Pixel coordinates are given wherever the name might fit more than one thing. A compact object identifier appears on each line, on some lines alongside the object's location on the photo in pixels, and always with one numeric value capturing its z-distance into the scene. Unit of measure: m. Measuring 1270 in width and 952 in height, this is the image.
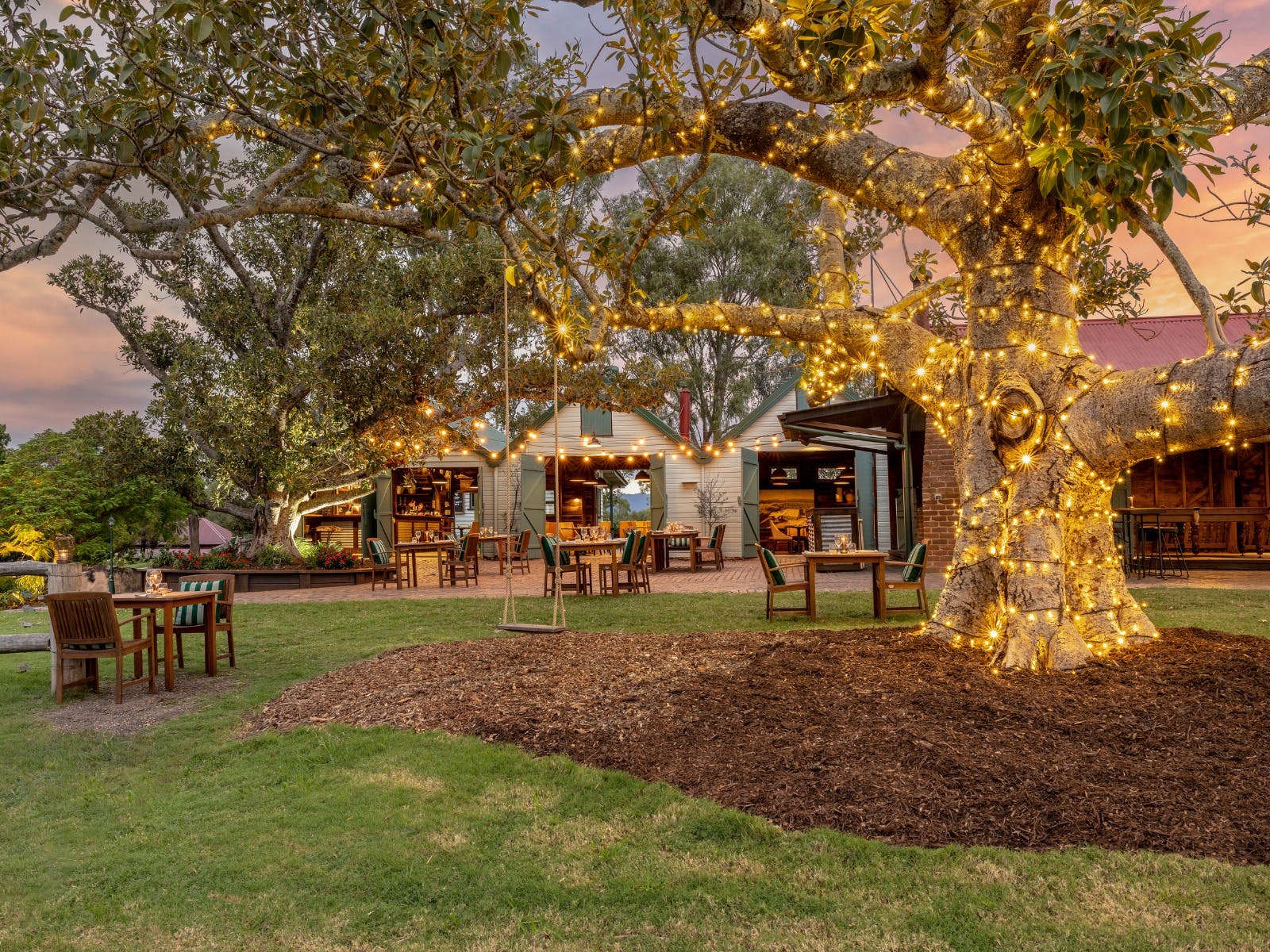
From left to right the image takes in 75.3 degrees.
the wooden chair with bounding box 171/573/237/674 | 7.18
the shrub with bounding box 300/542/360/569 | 15.95
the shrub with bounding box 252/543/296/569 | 15.35
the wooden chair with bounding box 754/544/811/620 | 9.09
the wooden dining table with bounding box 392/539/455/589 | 14.38
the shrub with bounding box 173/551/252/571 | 15.14
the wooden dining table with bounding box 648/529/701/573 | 16.64
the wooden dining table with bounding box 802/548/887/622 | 8.89
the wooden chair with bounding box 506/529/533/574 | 17.58
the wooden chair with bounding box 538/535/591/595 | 11.73
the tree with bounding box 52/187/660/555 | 14.34
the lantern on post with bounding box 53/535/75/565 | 6.55
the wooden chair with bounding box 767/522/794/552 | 22.78
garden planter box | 14.92
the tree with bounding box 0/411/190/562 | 14.43
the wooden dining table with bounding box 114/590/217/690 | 6.59
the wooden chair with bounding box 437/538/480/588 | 14.83
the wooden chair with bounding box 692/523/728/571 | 16.69
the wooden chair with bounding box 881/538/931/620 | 8.98
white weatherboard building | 20.09
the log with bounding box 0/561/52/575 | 6.79
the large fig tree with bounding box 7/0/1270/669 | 4.05
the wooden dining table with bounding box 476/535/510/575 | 19.12
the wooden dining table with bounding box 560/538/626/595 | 12.05
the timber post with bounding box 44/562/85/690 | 6.52
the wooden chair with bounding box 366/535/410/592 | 14.81
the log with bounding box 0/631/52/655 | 6.73
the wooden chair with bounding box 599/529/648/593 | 12.45
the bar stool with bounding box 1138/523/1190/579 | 13.37
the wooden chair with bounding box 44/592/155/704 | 6.16
